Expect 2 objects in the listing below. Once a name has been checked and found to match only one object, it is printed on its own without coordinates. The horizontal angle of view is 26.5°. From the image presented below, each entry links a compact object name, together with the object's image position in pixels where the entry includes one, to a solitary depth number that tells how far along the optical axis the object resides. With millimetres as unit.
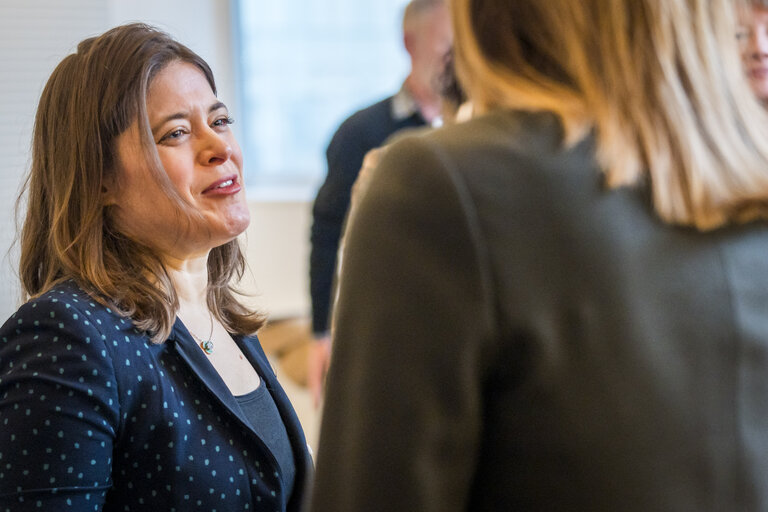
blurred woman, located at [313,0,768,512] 934
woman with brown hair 1330
